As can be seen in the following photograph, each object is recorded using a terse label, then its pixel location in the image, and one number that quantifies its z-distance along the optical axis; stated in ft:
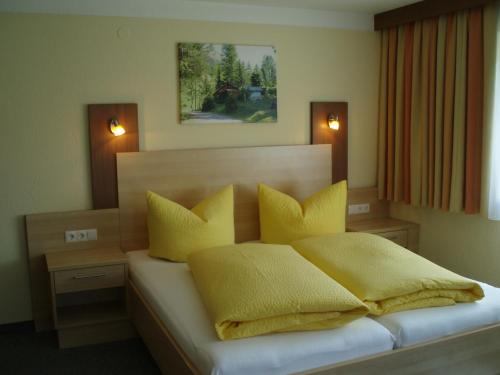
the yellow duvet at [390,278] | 8.36
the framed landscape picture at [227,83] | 12.28
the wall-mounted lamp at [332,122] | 13.78
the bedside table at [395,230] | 13.46
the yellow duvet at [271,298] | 7.51
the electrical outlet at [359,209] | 14.40
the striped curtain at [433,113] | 11.60
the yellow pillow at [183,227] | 11.07
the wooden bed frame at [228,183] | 7.98
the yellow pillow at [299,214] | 12.10
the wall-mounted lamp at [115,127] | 11.58
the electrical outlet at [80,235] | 11.52
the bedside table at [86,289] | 10.48
